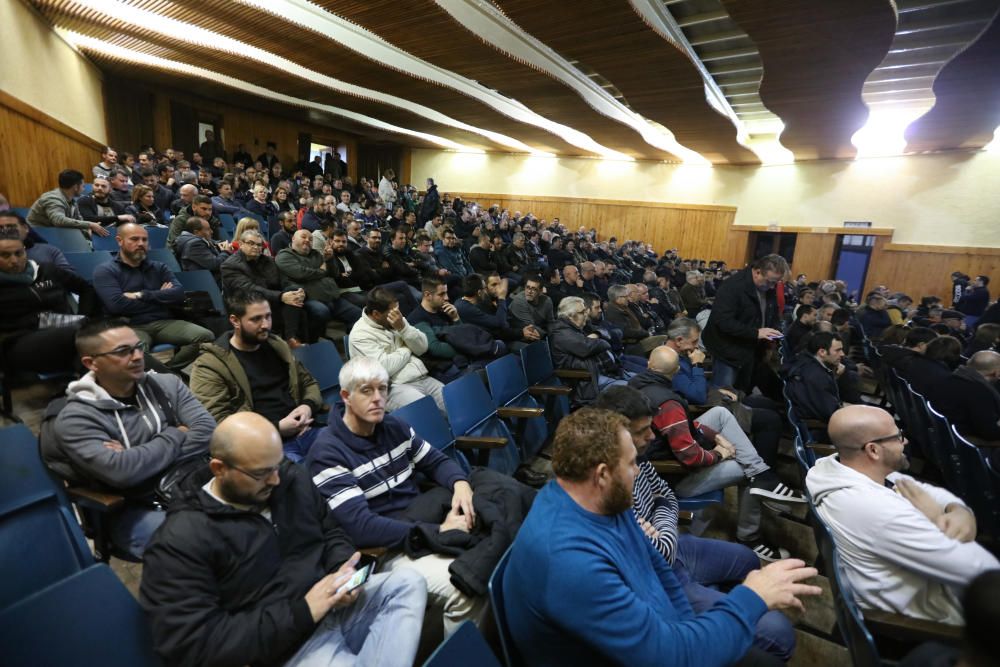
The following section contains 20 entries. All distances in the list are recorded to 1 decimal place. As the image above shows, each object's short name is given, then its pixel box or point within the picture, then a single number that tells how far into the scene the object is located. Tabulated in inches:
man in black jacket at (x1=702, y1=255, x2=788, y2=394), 148.9
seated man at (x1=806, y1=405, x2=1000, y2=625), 56.0
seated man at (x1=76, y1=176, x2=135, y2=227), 186.9
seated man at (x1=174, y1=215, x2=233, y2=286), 162.7
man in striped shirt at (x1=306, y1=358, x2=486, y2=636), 64.3
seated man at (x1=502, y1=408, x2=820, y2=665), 41.9
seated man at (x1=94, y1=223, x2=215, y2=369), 116.2
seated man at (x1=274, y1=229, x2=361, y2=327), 161.0
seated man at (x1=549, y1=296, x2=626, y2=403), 143.9
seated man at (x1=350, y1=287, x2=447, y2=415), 116.1
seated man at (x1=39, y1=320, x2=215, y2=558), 61.4
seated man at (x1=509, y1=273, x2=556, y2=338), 171.9
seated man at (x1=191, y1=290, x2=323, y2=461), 87.4
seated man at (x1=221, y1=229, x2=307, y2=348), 142.7
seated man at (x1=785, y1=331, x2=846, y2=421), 119.9
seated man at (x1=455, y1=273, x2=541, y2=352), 151.4
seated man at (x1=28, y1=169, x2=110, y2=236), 164.1
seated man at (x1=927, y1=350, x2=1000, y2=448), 117.7
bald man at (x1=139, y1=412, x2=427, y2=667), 45.2
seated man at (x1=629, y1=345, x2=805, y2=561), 90.1
